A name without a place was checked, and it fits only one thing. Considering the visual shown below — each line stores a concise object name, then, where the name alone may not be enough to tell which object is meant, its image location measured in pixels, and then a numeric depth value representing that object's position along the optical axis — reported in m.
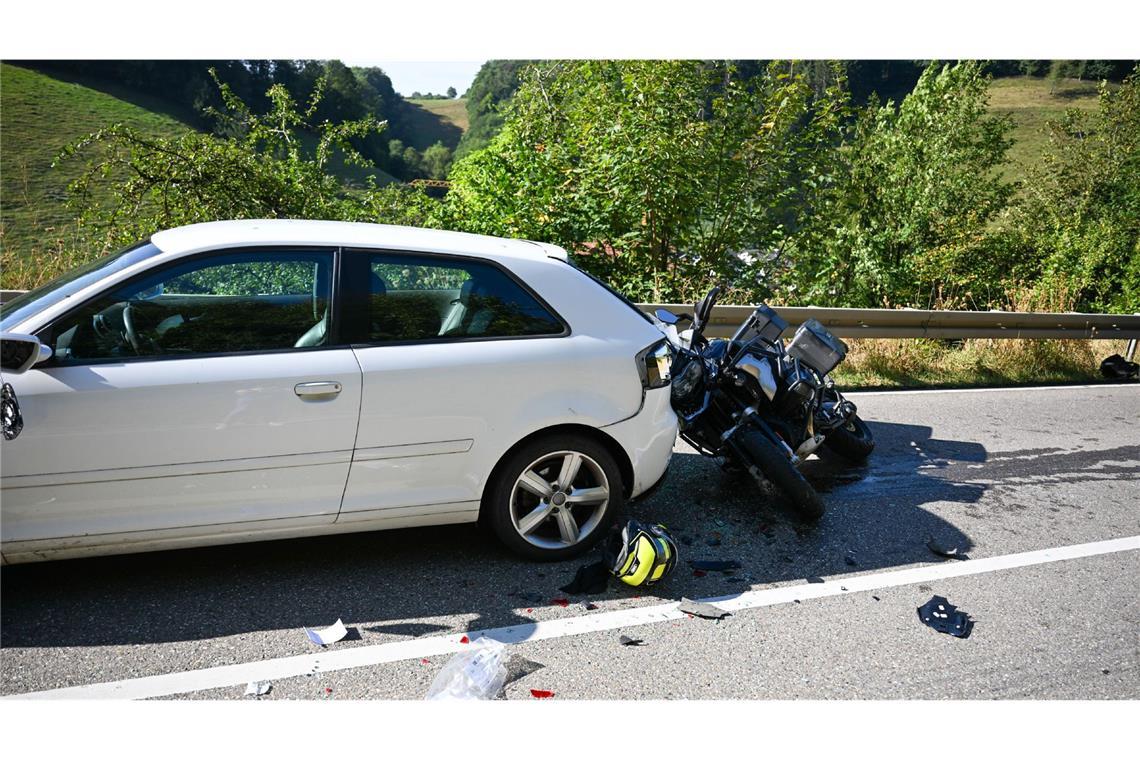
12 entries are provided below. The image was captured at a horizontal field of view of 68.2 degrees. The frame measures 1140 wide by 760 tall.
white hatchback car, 3.53
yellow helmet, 4.12
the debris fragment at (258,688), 3.18
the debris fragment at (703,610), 3.93
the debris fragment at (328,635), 3.56
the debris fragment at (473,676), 3.24
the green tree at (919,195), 18.08
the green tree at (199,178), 9.52
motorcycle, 5.20
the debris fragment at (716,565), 4.42
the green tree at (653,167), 10.38
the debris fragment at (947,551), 4.72
